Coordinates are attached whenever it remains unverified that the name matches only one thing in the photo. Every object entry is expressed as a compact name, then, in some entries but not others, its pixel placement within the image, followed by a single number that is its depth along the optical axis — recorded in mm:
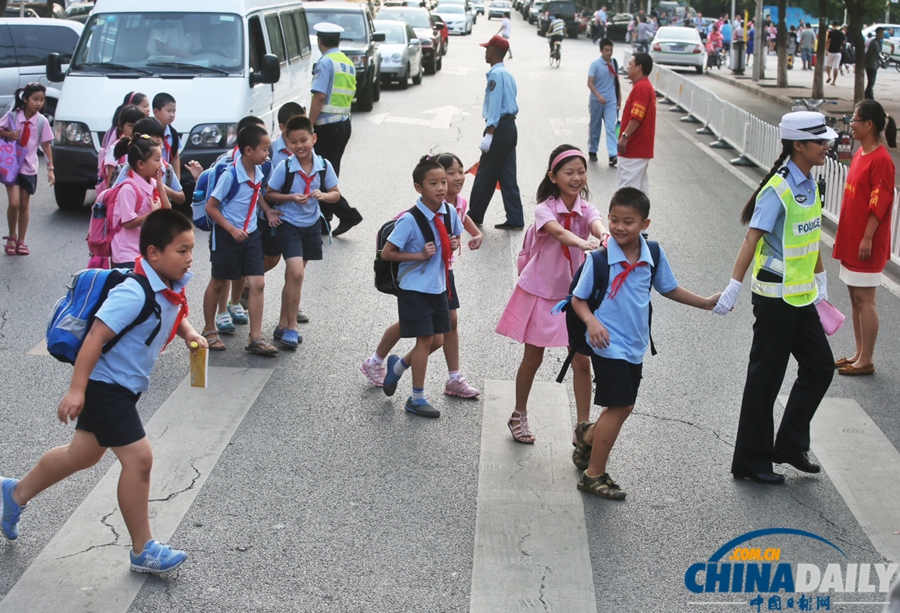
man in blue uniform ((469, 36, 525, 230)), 10977
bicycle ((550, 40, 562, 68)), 35562
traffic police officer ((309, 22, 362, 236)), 11312
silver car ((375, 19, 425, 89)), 24531
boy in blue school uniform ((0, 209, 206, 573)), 4230
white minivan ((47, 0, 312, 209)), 11391
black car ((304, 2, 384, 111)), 20281
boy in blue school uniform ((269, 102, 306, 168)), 8234
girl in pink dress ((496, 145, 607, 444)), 5836
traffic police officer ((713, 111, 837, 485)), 5473
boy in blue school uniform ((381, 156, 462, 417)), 6164
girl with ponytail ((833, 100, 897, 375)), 7203
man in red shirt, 11453
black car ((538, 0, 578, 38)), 57219
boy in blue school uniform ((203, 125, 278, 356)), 7215
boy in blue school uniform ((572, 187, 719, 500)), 5129
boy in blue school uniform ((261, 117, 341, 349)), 7539
